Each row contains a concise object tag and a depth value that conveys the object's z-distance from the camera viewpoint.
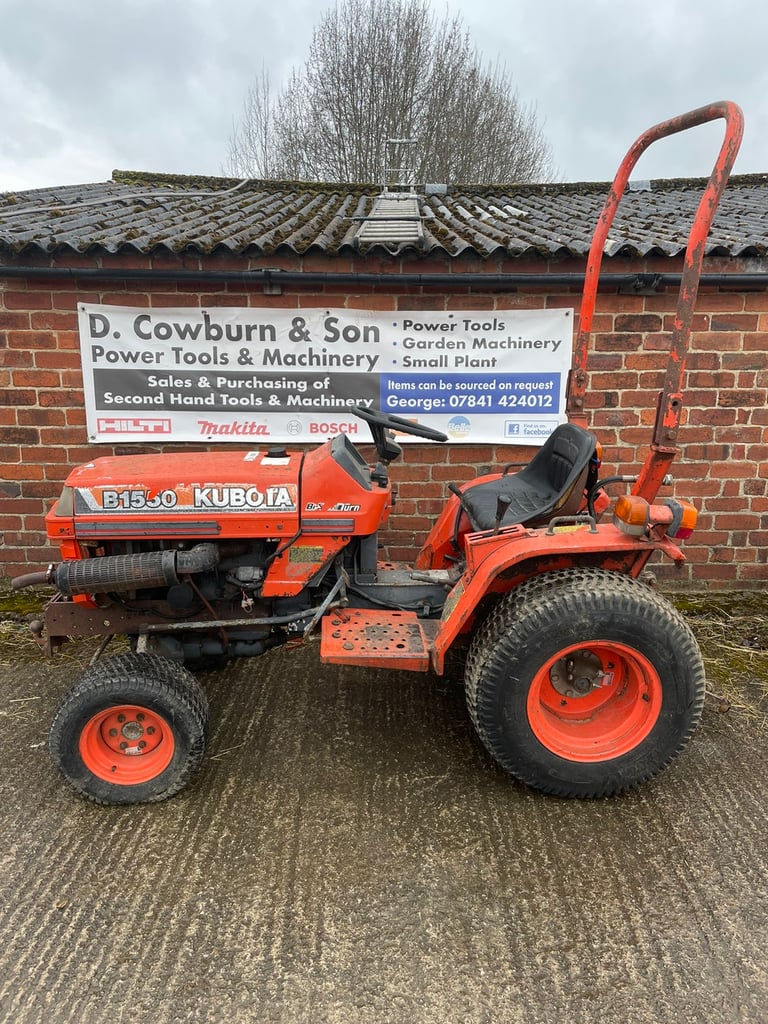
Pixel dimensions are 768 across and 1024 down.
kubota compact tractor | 2.19
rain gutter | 3.77
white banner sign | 3.95
